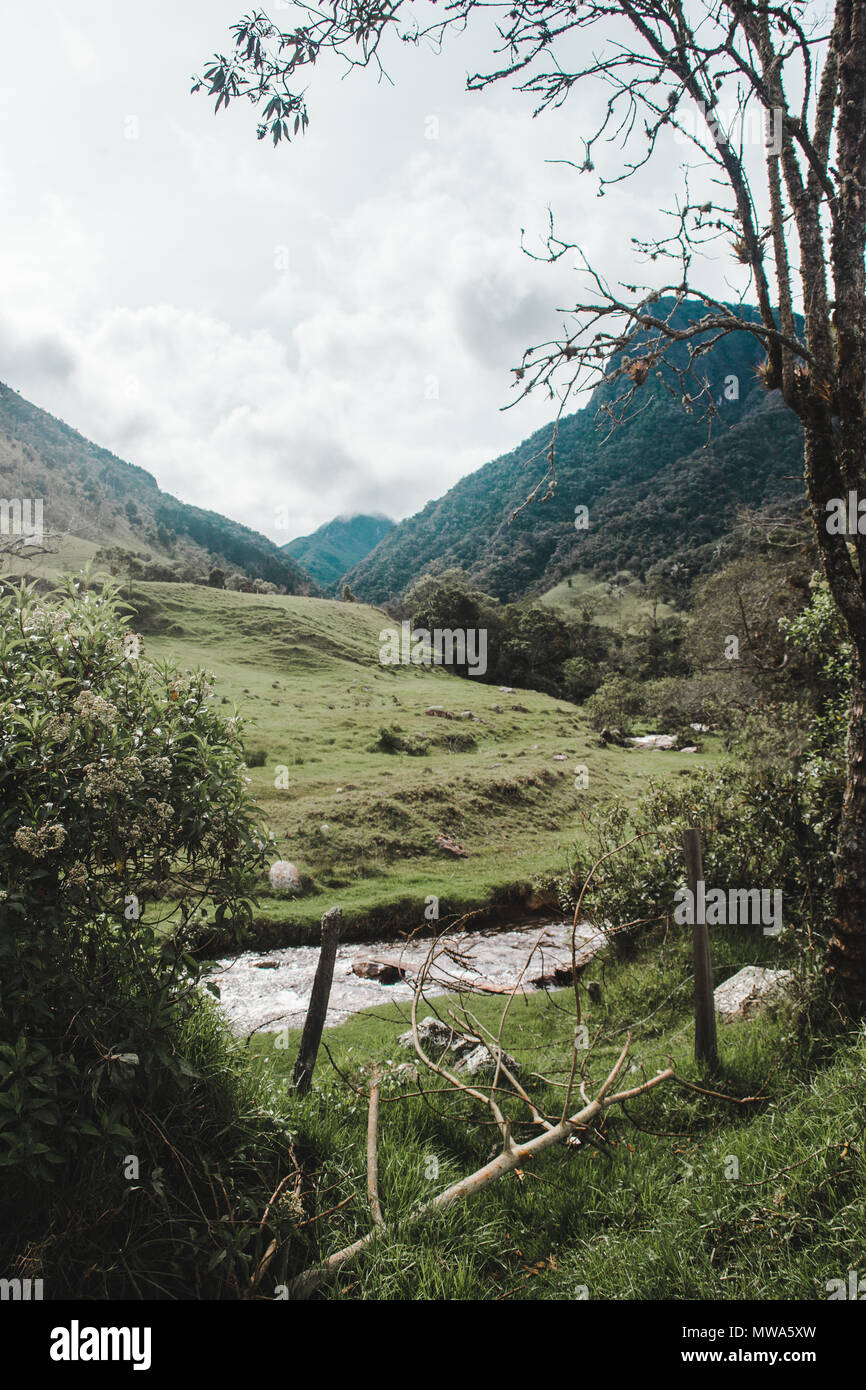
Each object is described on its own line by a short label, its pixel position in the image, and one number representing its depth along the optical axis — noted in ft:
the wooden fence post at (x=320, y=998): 19.77
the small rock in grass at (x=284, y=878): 58.39
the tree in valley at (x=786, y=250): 16.60
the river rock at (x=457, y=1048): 21.71
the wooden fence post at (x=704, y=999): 19.30
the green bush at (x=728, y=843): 26.43
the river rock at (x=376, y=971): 44.63
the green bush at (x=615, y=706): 153.48
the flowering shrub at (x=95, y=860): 11.24
